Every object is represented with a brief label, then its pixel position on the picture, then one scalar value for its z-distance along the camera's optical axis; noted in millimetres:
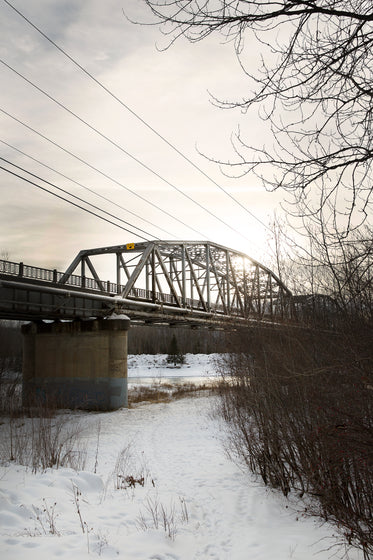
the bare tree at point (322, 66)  4172
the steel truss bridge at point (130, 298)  12141
